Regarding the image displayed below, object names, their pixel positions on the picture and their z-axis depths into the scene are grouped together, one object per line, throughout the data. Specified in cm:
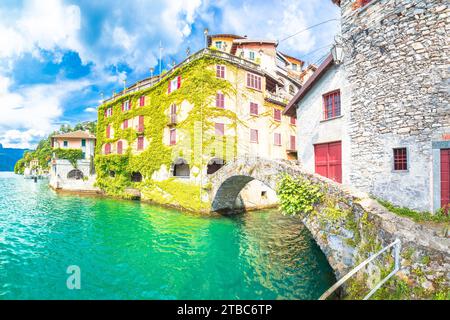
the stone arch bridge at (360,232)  483
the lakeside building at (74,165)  3372
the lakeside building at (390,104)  805
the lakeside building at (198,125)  2098
